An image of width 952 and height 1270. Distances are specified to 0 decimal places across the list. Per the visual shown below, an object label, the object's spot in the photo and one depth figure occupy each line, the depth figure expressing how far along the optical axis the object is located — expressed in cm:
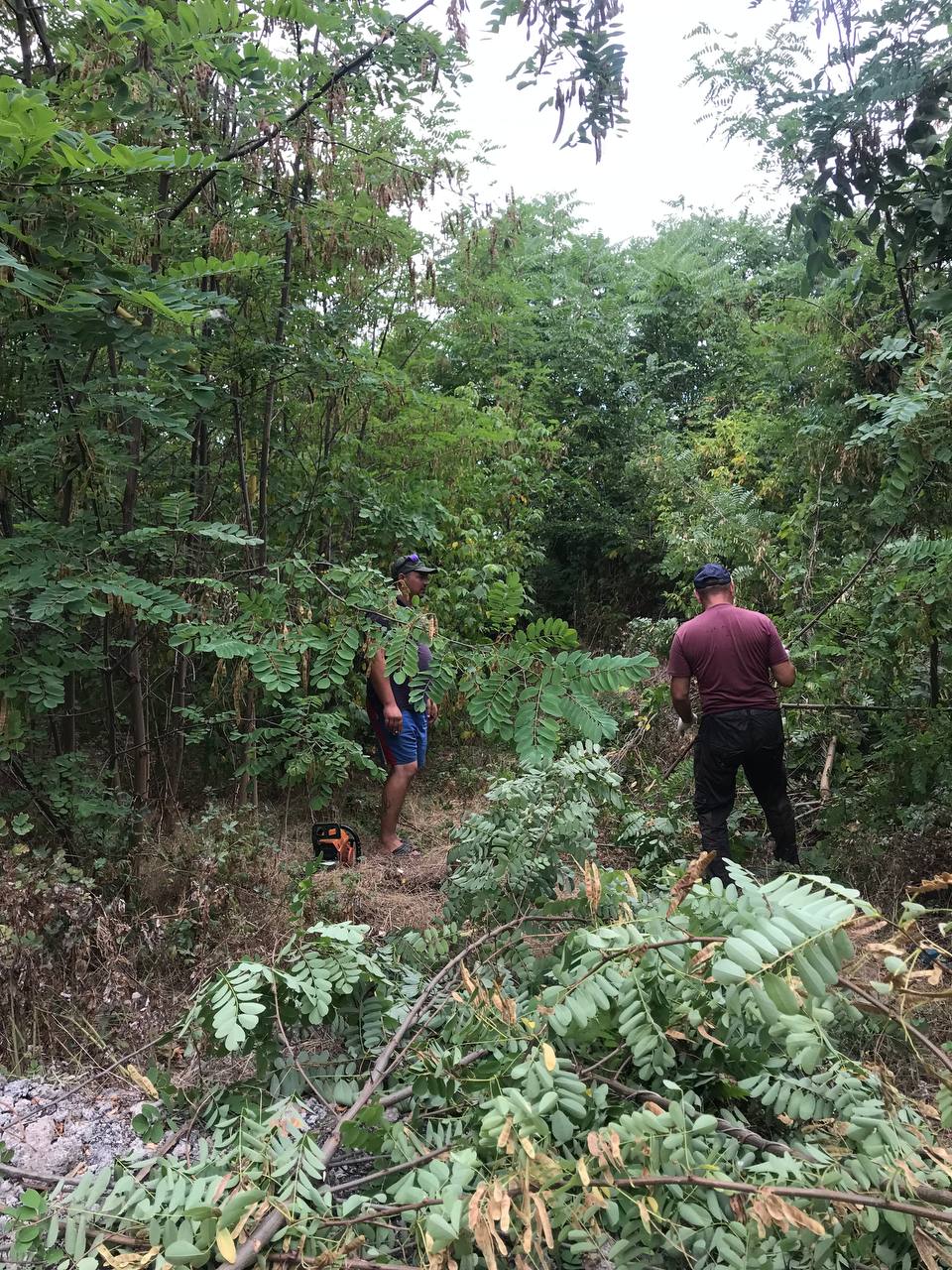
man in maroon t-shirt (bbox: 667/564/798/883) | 451
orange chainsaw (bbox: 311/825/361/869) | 503
